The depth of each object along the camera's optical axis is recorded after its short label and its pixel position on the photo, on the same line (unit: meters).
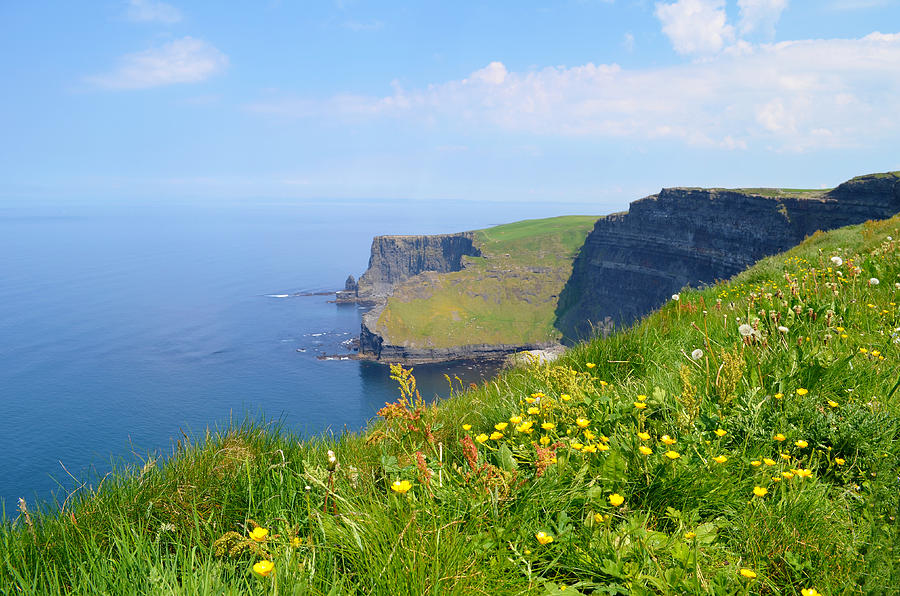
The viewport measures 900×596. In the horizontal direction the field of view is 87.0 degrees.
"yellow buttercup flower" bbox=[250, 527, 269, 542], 2.55
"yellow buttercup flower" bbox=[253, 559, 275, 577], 2.19
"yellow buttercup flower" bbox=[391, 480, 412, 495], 2.80
